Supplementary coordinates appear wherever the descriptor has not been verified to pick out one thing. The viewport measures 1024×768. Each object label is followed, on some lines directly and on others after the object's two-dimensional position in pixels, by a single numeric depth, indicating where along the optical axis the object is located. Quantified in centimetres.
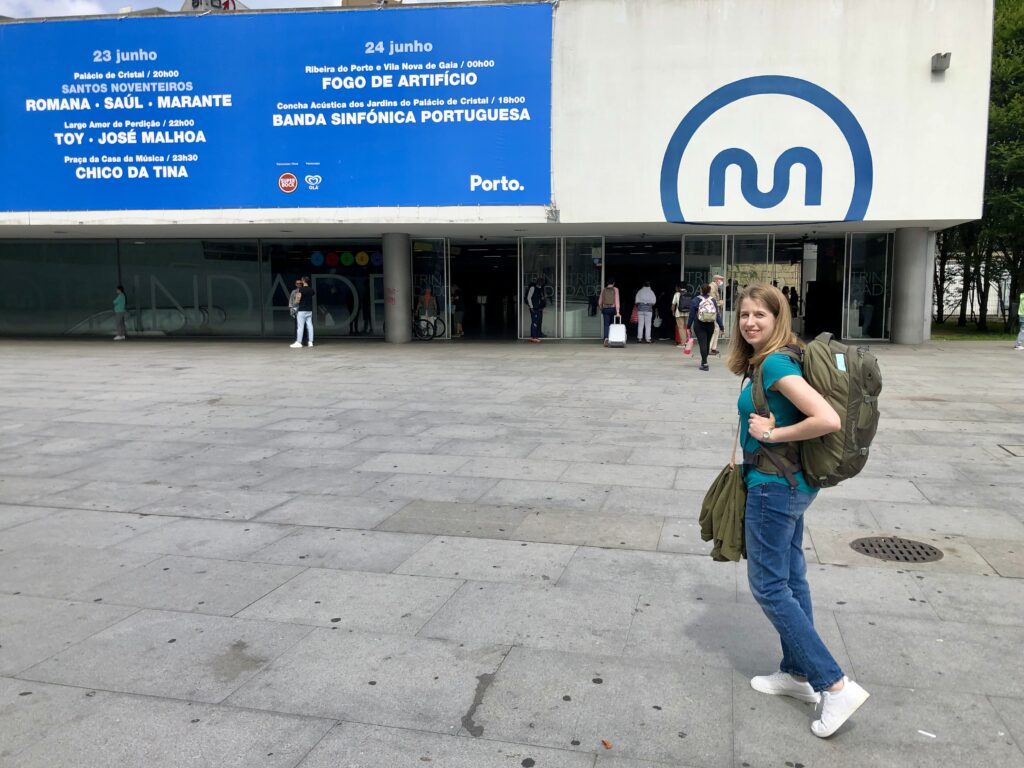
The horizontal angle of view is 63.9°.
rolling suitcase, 1973
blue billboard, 1842
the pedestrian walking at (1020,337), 1830
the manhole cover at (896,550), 495
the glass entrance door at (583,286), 2172
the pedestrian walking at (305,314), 1973
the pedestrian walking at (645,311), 2094
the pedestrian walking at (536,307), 2167
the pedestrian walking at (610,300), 2058
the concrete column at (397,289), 2092
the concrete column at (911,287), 1992
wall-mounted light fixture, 1698
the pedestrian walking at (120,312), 2244
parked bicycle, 2240
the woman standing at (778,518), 296
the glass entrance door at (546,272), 2189
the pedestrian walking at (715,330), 1534
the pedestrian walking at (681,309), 1870
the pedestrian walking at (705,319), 1447
